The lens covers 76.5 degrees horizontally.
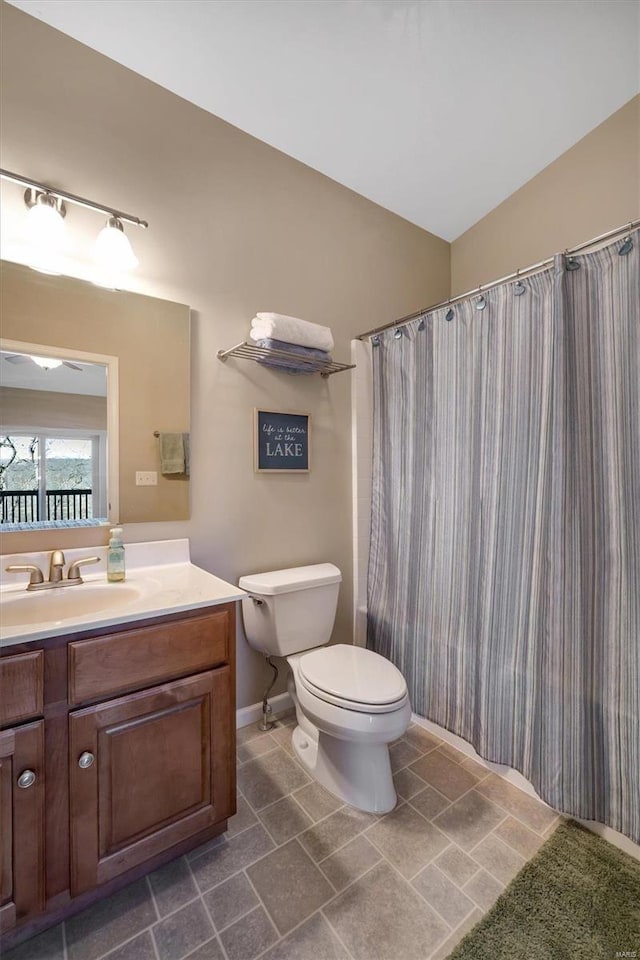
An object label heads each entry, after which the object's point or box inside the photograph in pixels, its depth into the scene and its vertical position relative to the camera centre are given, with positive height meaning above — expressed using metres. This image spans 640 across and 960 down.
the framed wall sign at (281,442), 1.84 +0.19
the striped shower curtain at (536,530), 1.25 -0.18
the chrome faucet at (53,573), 1.23 -0.28
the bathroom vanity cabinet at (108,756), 0.94 -0.71
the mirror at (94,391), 1.32 +0.33
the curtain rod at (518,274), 1.20 +0.74
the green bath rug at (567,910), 1.01 -1.16
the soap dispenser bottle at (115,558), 1.36 -0.26
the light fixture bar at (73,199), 1.26 +0.95
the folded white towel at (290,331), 1.66 +0.64
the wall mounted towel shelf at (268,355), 1.68 +0.54
